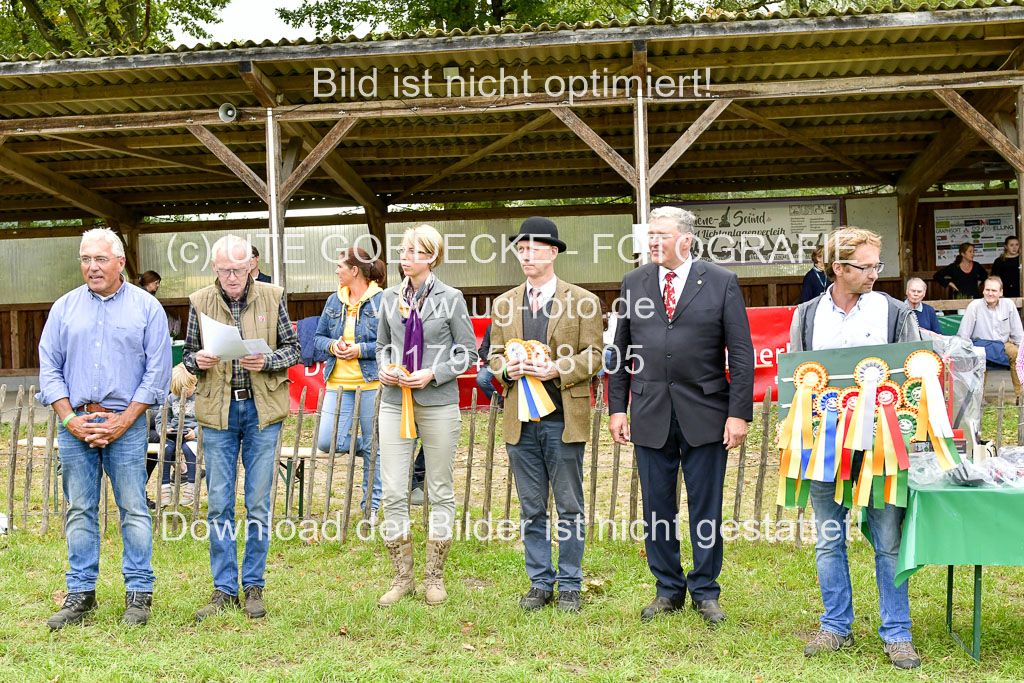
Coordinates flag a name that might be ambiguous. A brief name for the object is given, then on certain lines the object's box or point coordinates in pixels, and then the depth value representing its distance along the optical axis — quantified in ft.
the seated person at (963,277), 38.78
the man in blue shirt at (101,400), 13.55
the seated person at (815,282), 33.91
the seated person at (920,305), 29.96
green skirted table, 11.20
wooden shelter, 28.37
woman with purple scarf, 14.15
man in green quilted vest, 13.76
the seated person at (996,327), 31.12
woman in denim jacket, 18.52
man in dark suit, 13.05
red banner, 30.71
